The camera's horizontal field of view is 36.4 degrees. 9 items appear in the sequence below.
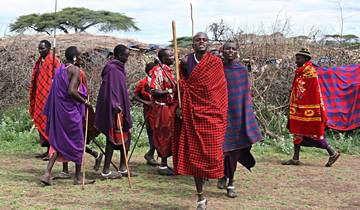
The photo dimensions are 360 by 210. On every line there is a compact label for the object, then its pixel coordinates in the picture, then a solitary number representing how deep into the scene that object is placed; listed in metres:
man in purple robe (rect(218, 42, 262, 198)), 6.03
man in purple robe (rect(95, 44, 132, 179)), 6.78
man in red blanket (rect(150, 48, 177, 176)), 7.29
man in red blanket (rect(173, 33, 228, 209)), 5.35
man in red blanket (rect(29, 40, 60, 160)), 7.96
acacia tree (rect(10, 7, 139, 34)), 29.02
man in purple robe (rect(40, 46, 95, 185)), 6.41
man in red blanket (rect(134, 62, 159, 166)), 7.90
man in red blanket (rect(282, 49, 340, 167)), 8.09
